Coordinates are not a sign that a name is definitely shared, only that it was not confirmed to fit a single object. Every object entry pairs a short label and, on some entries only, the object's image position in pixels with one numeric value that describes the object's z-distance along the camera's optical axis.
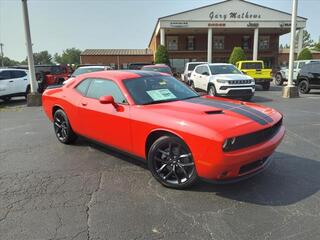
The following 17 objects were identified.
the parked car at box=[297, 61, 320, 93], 14.28
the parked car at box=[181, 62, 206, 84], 18.93
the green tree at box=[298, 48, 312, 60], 32.16
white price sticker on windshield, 4.55
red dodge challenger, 3.40
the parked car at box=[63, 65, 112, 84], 14.11
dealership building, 35.47
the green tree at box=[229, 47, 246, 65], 32.62
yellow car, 17.22
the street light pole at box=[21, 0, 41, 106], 12.48
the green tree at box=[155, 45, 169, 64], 33.62
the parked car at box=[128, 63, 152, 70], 20.61
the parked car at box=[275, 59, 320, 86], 19.01
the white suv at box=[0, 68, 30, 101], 13.75
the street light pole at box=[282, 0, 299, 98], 13.66
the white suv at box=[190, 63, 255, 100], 11.71
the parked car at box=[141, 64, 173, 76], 15.81
